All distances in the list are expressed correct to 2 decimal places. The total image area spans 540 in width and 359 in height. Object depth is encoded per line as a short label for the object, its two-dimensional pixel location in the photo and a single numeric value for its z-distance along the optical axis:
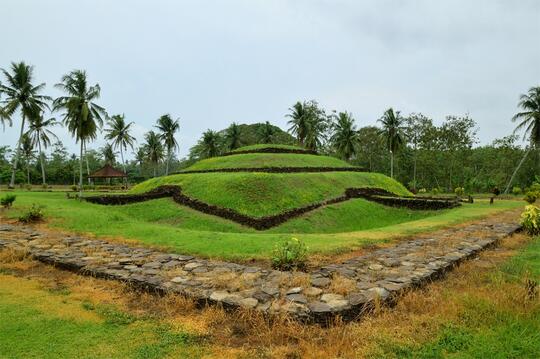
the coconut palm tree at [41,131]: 40.09
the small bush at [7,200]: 14.34
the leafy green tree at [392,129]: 40.56
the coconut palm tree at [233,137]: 47.62
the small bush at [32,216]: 12.20
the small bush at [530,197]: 20.05
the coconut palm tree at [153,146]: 49.47
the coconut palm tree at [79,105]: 25.39
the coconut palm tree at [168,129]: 43.81
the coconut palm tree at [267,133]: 46.06
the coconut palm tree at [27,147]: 44.12
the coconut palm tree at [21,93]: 28.80
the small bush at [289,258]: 6.41
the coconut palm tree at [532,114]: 34.50
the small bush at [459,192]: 28.05
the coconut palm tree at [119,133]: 44.28
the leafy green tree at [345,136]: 42.94
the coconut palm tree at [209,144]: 49.37
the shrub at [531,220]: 10.38
